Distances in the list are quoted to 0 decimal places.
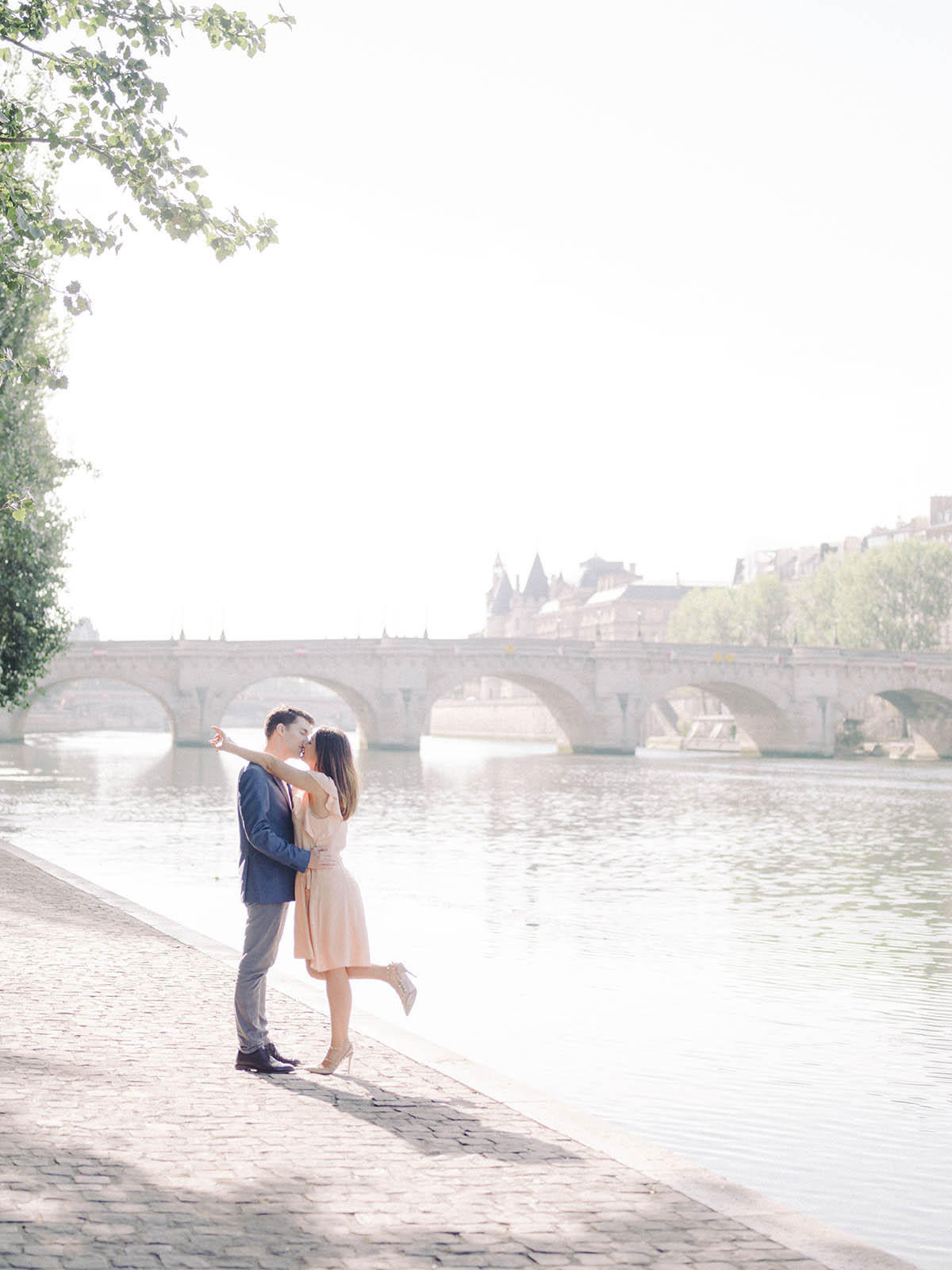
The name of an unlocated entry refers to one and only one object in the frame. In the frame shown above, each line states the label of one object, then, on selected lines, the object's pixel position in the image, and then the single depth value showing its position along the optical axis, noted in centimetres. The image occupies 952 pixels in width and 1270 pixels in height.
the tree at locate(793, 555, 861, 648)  9738
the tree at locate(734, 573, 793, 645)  10394
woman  791
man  783
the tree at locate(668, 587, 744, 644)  10519
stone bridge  7738
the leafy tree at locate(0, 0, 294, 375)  1119
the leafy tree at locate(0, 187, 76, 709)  2419
